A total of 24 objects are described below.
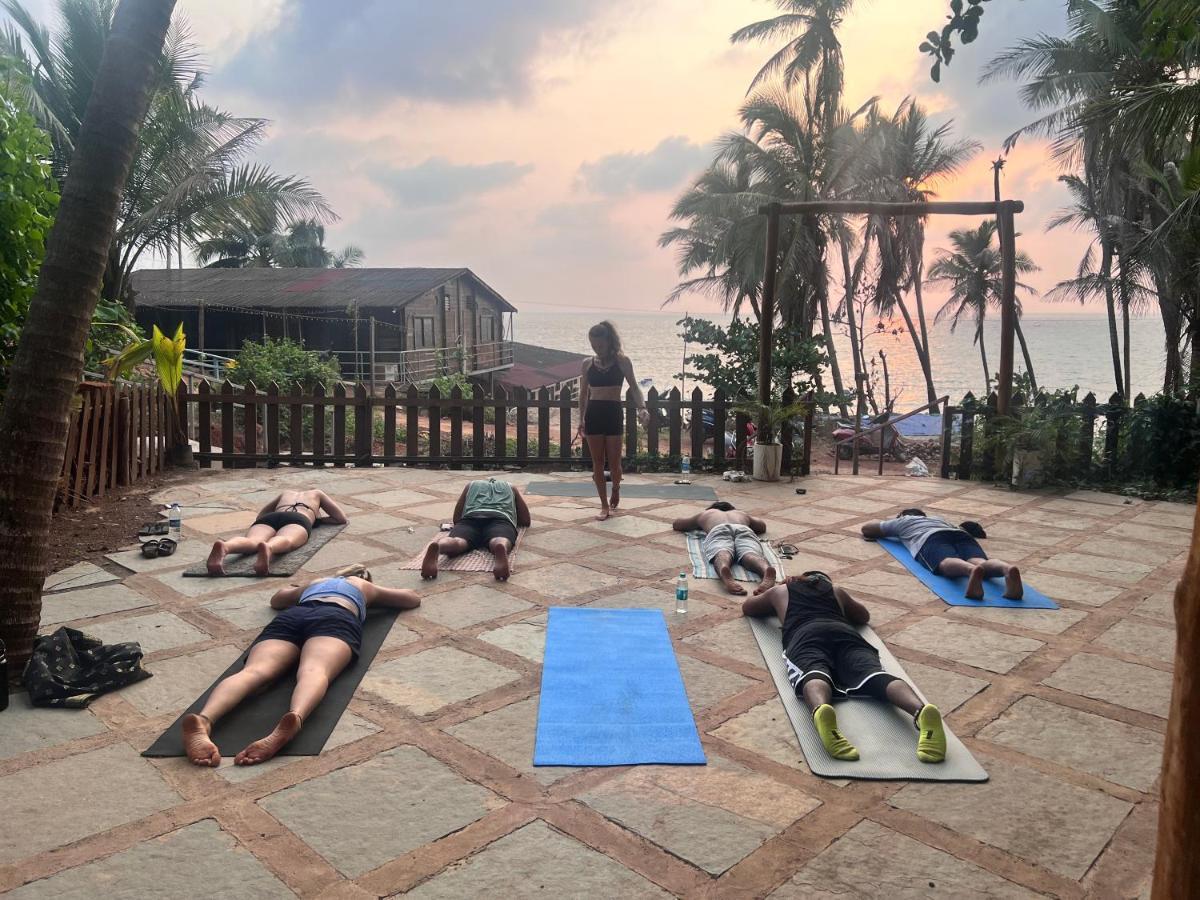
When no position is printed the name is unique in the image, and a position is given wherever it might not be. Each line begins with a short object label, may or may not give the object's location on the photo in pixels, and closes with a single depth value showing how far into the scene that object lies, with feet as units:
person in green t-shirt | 18.28
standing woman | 24.29
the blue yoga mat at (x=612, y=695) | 10.74
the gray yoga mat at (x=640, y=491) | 28.40
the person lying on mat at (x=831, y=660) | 10.78
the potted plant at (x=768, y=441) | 31.45
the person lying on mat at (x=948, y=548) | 17.63
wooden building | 96.02
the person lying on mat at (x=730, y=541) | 18.15
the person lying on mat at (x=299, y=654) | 10.28
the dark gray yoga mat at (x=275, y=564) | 18.02
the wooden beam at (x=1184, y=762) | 4.98
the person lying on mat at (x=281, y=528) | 18.19
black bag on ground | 11.66
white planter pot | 31.78
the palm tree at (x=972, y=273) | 132.05
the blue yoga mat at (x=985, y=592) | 17.39
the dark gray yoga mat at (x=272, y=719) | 10.50
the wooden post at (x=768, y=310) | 31.76
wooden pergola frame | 30.60
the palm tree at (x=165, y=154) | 50.80
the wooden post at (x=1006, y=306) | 31.60
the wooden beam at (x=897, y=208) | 30.17
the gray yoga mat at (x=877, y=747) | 10.23
